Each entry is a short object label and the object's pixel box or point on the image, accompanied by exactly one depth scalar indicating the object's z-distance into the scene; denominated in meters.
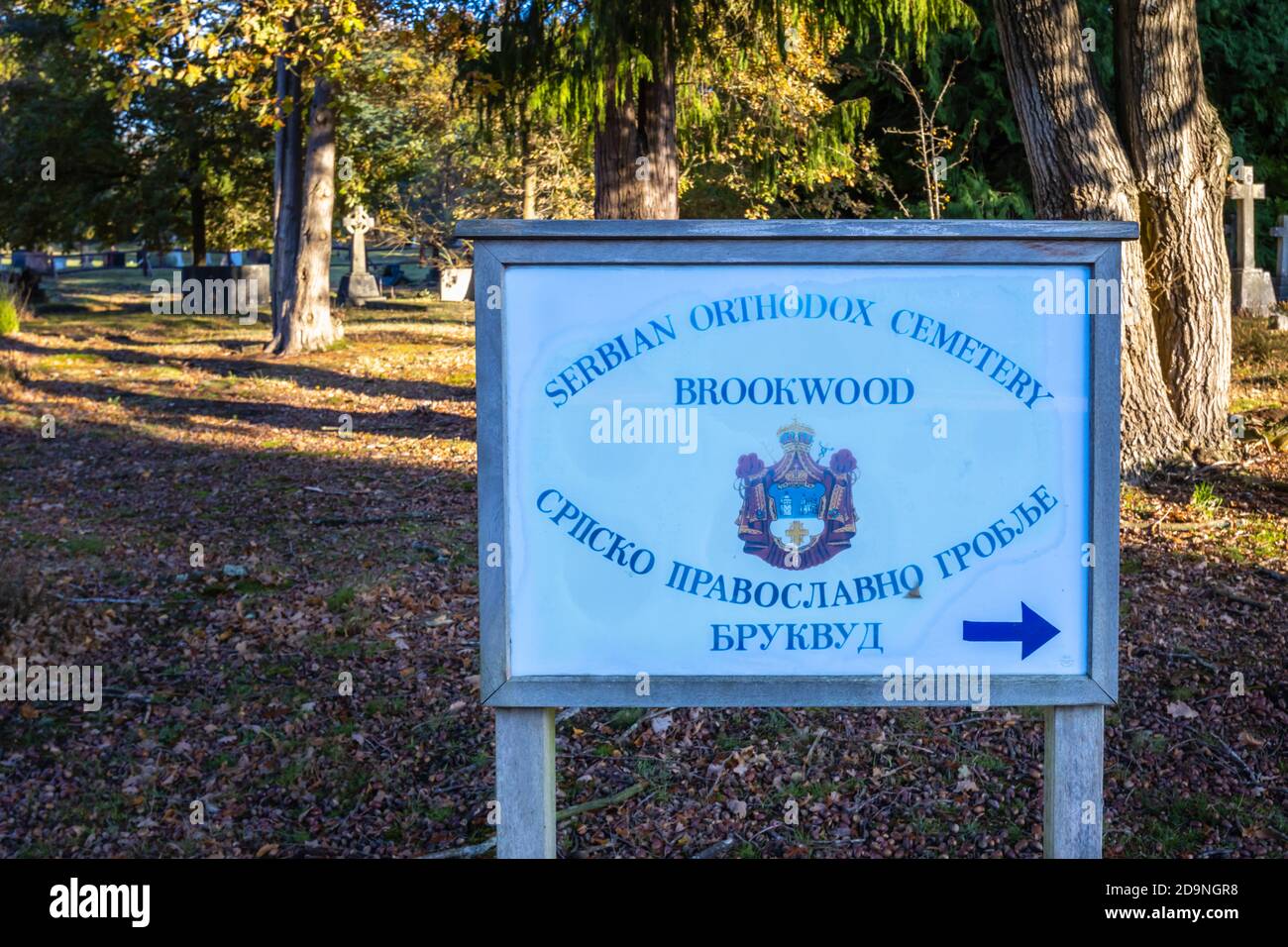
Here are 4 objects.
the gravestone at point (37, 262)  50.41
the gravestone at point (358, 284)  35.78
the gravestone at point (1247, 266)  20.61
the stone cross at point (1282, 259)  22.69
